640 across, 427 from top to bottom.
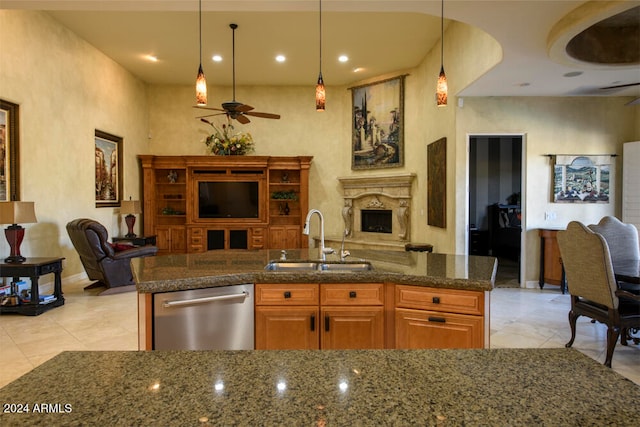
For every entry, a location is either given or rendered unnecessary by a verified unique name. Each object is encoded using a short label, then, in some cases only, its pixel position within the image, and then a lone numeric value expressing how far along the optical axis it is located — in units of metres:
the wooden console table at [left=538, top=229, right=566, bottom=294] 5.51
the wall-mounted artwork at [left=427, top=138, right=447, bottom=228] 5.95
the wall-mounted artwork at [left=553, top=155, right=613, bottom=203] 5.73
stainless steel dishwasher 2.13
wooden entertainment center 8.10
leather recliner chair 5.16
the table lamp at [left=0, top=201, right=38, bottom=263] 4.30
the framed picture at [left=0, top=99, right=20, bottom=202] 4.70
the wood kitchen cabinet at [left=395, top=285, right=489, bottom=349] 2.14
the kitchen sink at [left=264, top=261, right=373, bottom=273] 2.62
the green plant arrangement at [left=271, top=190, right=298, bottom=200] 8.33
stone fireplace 7.31
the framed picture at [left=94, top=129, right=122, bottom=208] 6.71
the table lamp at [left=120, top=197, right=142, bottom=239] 7.09
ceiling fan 4.67
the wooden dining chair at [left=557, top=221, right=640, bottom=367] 2.90
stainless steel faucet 2.81
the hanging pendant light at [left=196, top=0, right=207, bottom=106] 3.38
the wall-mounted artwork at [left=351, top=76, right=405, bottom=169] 7.48
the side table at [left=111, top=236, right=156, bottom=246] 6.85
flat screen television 8.27
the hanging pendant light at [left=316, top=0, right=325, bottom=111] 3.41
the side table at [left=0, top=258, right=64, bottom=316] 4.35
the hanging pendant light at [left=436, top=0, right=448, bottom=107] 3.02
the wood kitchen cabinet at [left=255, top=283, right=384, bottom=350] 2.32
